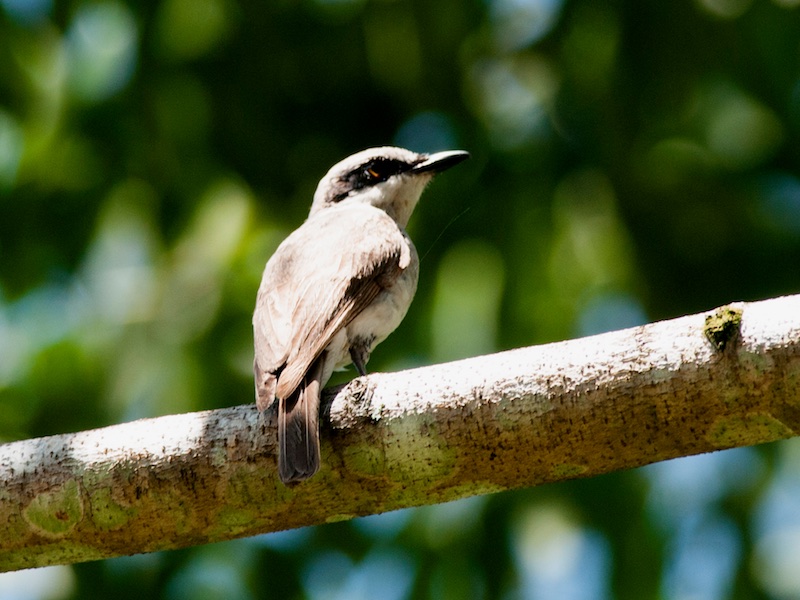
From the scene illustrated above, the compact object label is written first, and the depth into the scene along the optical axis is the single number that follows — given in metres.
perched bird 6.75
